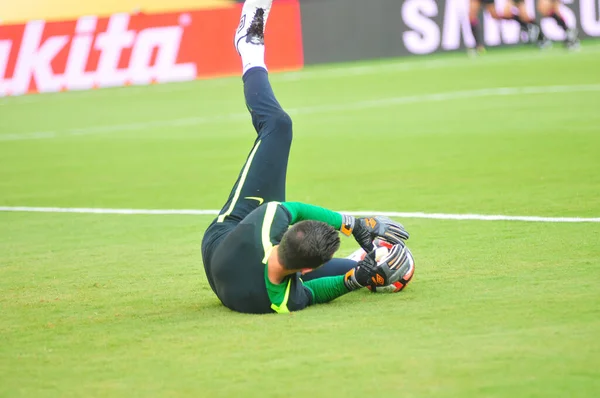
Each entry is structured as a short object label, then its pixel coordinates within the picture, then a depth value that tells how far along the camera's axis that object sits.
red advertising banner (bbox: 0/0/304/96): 30.77
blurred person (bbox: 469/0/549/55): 32.22
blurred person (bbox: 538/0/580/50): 31.97
